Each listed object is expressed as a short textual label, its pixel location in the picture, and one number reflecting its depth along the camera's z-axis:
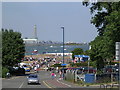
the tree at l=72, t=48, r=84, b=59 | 114.66
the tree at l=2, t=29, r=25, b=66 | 69.62
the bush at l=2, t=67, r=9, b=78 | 61.22
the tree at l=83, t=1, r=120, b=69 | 30.31
